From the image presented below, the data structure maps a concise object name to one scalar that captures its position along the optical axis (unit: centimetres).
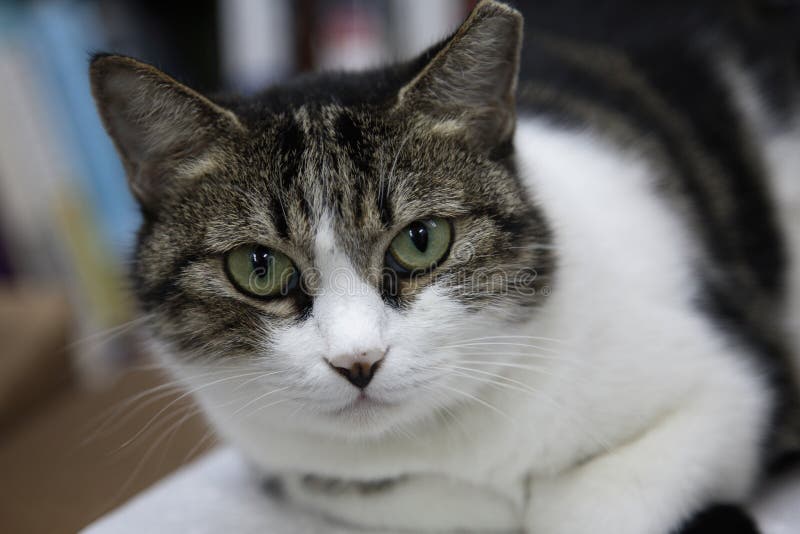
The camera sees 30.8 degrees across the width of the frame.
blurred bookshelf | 74
